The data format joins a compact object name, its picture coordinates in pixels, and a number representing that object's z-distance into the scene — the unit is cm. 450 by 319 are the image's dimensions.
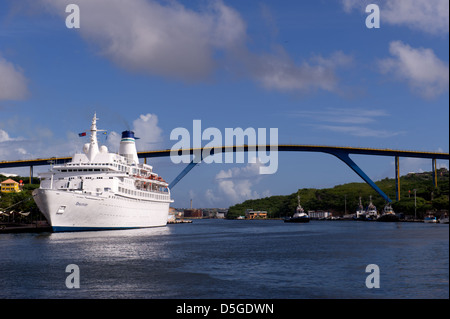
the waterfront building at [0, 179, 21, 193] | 12862
